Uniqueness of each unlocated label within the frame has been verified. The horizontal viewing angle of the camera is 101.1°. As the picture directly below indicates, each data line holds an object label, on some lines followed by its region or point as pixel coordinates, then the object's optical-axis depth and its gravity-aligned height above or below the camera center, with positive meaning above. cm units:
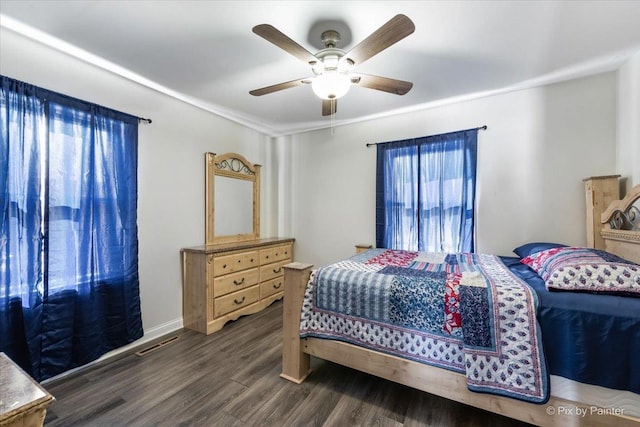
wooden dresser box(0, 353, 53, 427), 70 -53
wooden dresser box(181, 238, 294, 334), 279 -82
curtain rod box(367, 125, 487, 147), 289 +91
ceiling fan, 145 +98
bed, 129 -72
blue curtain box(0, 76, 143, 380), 183 -15
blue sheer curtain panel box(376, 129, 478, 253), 294 +22
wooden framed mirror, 330 +17
